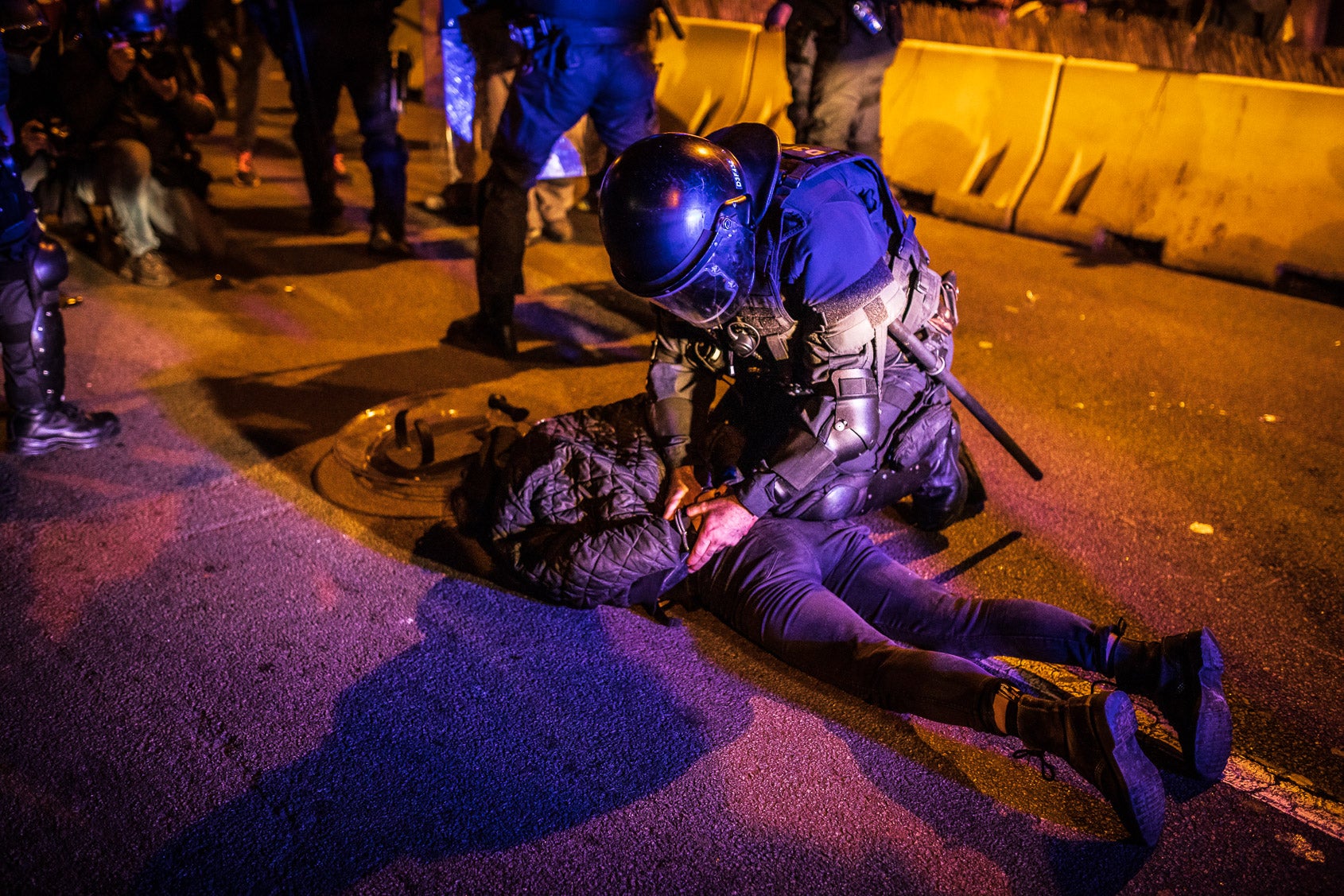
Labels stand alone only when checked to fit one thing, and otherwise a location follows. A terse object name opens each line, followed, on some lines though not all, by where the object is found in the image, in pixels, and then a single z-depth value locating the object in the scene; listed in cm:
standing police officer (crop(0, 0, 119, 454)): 321
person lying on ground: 195
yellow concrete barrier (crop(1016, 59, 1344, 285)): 554
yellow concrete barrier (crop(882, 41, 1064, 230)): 690
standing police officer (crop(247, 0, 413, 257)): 566
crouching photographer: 509
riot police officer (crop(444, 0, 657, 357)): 411
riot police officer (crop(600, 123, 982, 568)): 223
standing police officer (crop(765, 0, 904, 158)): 559
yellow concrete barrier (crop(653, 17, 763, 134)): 865
